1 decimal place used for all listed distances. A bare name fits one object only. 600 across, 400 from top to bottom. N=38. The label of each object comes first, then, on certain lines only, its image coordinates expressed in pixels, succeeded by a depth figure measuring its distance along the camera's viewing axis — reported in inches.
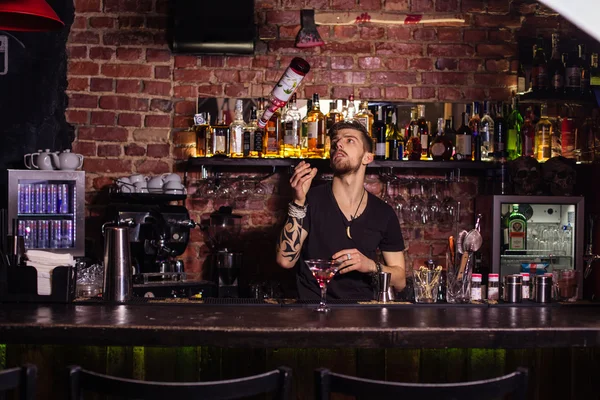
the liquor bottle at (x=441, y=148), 166.1
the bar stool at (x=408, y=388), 64.0
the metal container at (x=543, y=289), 109.1
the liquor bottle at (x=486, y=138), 166.9
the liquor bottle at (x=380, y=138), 163.3
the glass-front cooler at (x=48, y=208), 153.9
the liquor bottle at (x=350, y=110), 167.9
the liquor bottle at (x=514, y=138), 168.7
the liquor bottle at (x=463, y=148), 164.7
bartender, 133.9
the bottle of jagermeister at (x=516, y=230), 161.8
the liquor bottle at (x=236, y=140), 162.1
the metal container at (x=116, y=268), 105.0
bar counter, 82.2
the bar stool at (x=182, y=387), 64.0
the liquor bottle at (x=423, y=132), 167.2
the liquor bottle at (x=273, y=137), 163.0
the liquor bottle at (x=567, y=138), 171.5
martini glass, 95.5
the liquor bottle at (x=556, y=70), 169.2
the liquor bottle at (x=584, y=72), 170.0
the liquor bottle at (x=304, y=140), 164.4
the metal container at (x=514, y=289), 108.8
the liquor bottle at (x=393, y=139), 164.7
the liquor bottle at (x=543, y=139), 168.2
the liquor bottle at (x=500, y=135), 165.9
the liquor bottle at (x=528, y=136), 166.4
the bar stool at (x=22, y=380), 65.6
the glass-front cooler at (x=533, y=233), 160.4
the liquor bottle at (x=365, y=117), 165.8
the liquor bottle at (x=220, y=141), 162.6
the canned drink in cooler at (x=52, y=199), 156.2
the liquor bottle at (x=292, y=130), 161.5
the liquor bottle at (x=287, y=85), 130.3
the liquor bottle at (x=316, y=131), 162.8
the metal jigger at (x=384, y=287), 108.5
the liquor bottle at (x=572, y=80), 168.7
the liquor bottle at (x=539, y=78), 168.6
